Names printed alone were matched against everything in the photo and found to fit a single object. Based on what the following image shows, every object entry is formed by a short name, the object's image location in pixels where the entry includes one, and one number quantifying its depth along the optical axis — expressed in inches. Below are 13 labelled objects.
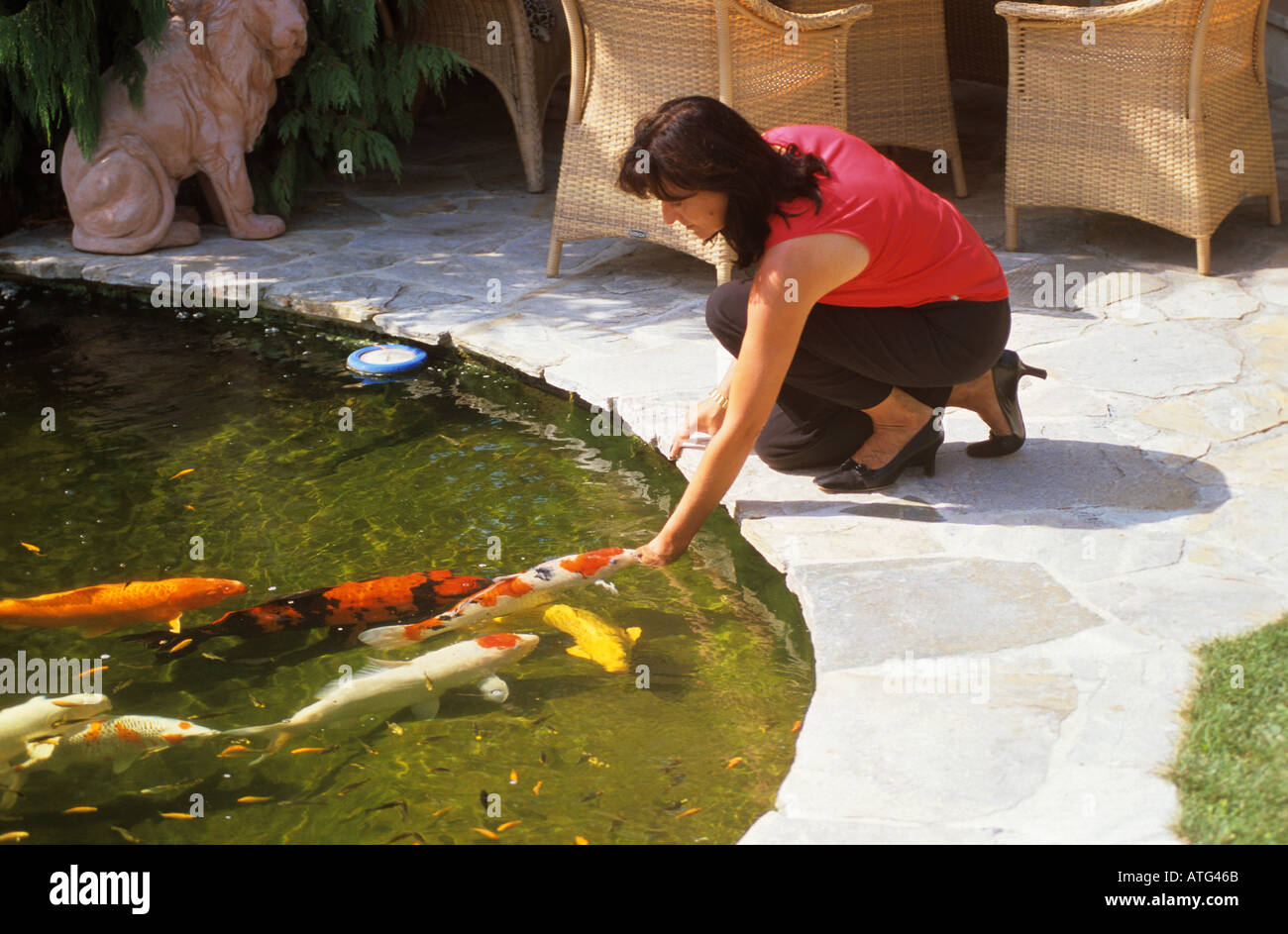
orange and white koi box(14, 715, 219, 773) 103.1
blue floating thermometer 183.9
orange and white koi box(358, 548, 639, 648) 117.2
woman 106.5
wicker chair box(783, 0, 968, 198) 225.8
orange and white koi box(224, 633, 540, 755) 107.3
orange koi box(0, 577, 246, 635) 117.7
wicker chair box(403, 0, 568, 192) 253.8
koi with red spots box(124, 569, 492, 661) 119.0
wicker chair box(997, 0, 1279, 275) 183.3
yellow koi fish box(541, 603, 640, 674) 115.7
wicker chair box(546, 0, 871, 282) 184.1
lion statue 222.1
